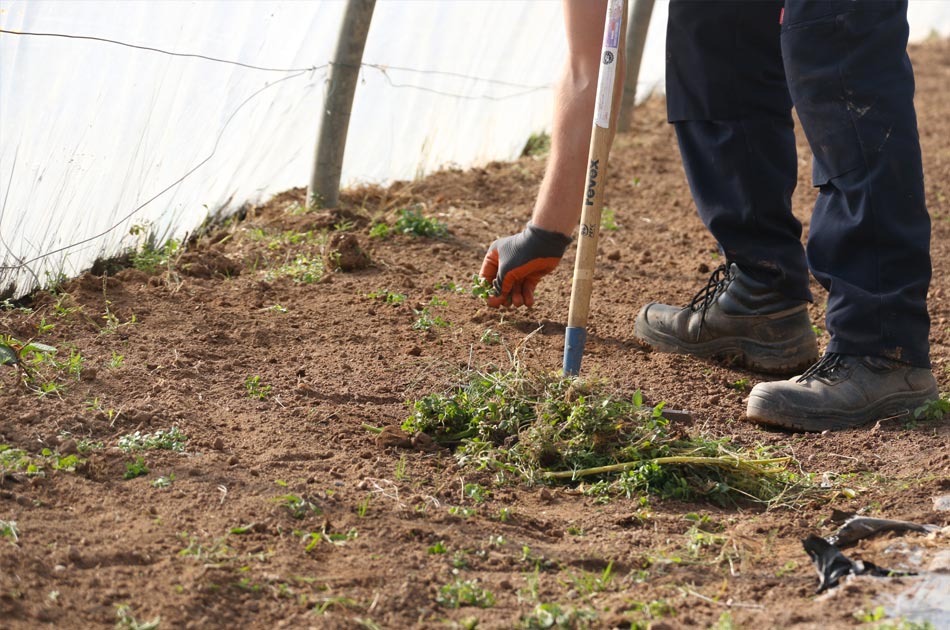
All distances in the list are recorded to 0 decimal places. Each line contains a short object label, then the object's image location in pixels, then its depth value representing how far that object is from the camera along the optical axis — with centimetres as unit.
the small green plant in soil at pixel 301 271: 709
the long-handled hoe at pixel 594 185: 518
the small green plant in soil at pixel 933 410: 512
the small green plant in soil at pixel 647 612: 327
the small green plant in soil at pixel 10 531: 348
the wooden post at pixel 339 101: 818
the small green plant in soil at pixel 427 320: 628
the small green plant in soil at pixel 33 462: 394
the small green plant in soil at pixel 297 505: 384
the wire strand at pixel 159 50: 629
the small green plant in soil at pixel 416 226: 834
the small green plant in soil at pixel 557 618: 323
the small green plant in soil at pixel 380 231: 816
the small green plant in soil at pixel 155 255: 699
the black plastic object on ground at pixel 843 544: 355
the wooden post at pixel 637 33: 1190
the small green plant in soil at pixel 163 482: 399
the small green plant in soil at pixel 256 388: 511
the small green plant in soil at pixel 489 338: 608
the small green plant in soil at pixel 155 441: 427
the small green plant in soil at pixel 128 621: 308
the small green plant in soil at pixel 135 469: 407
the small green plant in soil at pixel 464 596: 338
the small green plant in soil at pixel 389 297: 676
